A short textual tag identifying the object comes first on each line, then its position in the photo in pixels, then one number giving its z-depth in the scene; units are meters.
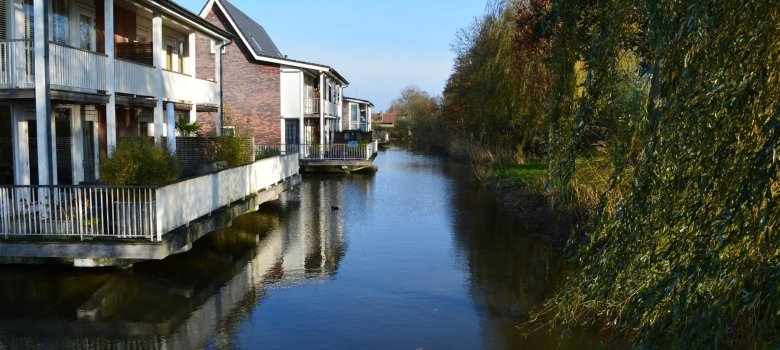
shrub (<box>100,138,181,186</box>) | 12.47
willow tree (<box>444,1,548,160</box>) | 20.28
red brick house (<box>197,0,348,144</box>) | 35.56
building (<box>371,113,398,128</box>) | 126.07
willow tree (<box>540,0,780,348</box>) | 3.54
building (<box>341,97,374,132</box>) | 72.69
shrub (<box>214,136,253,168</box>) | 19.47
